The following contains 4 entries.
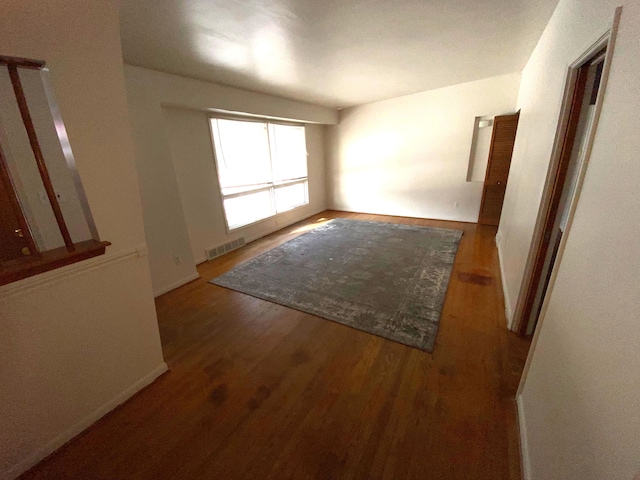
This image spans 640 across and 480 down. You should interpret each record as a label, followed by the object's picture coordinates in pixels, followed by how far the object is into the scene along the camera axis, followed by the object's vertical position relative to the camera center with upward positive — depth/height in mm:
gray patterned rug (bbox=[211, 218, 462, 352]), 2154 -1296
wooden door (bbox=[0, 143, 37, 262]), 1016 -221
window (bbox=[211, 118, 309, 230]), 3756 -1
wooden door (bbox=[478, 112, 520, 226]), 3809 -143
